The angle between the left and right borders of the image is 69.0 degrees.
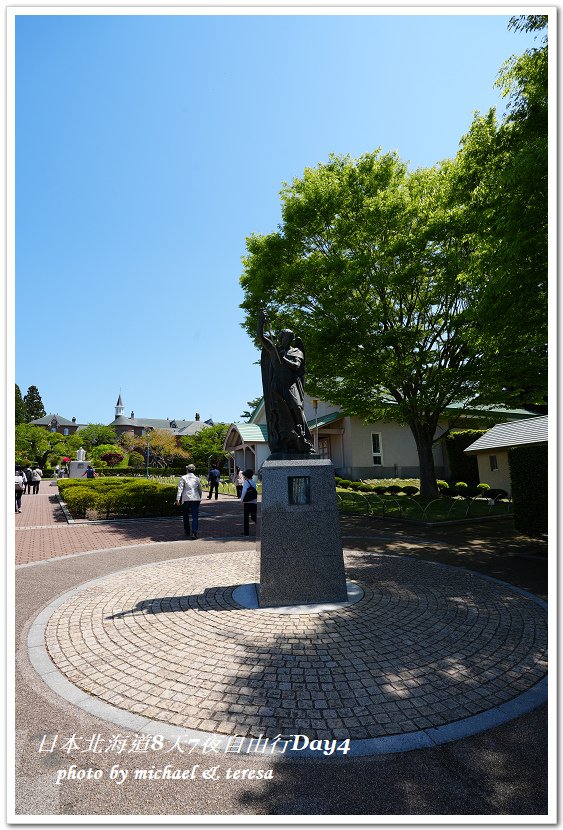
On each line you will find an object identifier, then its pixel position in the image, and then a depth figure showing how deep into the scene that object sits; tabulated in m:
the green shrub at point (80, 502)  14.87
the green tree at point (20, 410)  70.71
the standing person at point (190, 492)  10.89
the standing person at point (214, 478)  23.32
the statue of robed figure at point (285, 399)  6.47
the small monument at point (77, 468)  34.78
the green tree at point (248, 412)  59.28
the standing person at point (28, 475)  29.82
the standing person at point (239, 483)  21.72
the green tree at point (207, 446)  52.81
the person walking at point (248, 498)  11.81
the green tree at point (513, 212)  6.51
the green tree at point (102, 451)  60.89
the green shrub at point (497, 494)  20.11
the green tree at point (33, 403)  93.56
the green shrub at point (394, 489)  23.72
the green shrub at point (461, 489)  22.61
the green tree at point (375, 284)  14.18
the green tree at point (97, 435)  80.44
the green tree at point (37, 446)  51.12
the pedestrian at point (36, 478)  27.92
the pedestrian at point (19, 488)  15.67
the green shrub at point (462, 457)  26.91
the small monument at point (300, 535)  5.67
